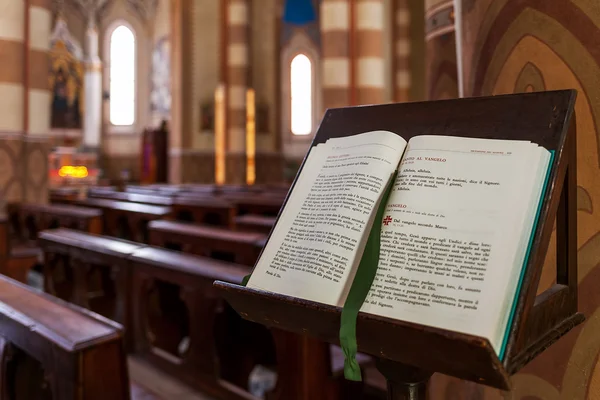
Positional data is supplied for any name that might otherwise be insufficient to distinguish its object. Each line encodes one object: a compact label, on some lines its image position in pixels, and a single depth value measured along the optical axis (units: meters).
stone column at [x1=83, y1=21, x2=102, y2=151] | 17.36
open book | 0.76
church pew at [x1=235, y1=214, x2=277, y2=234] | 3.25
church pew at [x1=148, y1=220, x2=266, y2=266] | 2.62
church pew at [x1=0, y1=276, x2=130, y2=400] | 1.22
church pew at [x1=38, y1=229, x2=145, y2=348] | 2.39
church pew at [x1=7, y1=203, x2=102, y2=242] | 3.99
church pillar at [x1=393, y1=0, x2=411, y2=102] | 13.10
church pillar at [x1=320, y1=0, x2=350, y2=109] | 9.66
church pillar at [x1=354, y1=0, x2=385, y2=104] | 9.62
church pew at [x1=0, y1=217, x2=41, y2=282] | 4.23
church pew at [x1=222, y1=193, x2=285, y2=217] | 4.88
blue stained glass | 16.48
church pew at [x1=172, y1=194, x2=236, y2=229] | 4.42
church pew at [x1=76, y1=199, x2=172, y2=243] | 4.36
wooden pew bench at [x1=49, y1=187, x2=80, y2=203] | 6.74
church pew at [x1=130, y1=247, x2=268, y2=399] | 1.94
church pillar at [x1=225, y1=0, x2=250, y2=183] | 12.70
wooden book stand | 0.73
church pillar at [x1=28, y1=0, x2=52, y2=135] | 5.99
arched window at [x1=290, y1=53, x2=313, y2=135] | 16.98
